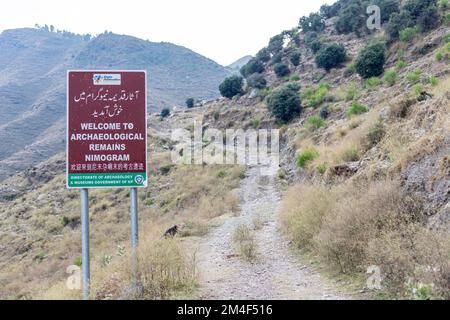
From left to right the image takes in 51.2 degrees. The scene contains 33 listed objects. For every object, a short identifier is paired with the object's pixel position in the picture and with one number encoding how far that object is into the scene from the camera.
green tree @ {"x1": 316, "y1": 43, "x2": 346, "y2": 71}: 35.34
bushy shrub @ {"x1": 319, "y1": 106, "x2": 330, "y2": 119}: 23.32
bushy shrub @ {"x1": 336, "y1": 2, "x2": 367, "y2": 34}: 40.84
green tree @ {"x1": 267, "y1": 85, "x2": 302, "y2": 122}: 28.98
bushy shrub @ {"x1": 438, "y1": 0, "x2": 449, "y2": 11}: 27.41
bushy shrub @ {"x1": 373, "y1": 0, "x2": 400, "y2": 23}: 35.97
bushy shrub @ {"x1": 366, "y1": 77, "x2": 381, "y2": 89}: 24.03
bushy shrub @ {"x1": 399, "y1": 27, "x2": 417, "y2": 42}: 27.81
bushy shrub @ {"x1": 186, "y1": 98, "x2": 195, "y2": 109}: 61.19
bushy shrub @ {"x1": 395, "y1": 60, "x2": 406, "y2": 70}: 24.48
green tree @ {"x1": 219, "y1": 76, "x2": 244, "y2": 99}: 44.38
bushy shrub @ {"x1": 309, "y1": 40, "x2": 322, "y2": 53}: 41.82
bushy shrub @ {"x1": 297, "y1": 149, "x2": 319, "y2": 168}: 15.15
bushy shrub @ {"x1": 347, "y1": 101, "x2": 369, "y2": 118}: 18.26
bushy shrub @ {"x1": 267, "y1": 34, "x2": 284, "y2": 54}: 51.12
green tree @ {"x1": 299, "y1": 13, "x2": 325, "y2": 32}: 49.69
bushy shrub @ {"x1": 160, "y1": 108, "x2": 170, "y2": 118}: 56.96
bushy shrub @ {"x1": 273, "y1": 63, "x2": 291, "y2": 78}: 42.47
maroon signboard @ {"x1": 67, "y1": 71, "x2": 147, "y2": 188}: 5.76
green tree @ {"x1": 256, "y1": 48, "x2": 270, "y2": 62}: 50.44
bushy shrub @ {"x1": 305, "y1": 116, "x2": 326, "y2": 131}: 21.11
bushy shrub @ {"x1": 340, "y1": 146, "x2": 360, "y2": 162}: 11.13
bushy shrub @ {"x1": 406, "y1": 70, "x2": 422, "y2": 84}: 18.70
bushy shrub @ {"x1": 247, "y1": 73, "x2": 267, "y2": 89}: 41.59
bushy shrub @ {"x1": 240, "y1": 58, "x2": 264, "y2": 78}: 48.72
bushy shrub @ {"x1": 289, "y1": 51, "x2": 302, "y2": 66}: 42.71
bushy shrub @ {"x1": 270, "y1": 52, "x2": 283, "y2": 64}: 46.43
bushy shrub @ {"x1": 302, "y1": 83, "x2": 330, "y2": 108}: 27.64
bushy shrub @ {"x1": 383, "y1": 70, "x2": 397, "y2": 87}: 22.28
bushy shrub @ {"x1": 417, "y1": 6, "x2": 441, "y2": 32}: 27.02
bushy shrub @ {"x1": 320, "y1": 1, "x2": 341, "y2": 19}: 54.81
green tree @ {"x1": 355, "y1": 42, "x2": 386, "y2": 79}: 27.28
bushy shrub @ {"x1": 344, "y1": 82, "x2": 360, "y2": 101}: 23.30
